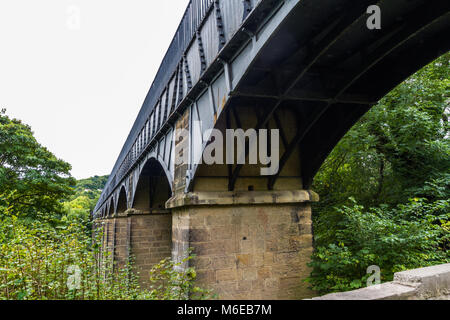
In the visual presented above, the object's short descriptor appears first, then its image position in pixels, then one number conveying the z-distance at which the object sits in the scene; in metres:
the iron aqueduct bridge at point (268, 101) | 3.81
